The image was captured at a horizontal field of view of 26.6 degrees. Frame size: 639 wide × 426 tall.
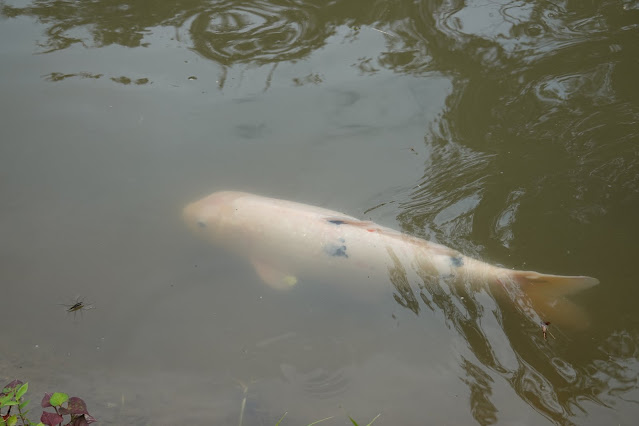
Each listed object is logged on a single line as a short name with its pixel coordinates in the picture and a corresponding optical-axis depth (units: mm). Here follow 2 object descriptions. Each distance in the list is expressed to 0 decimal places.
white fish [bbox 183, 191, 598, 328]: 2036
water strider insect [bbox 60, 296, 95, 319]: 2034
